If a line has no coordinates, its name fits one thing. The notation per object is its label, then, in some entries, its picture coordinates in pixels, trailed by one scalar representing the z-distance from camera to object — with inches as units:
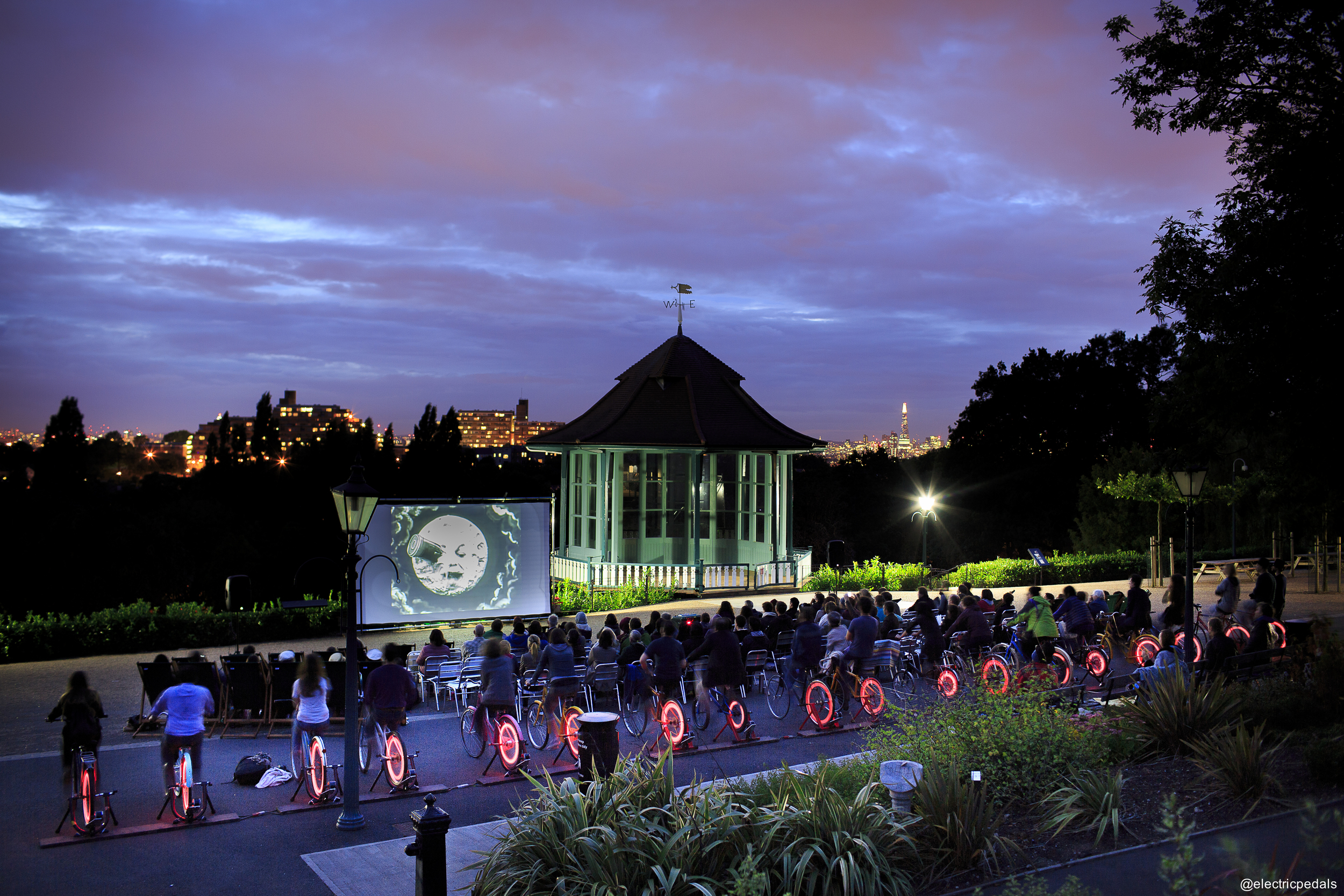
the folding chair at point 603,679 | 452.4
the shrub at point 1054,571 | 1011.3
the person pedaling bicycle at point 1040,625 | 517.0
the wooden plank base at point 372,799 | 345.7
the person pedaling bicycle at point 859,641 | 471.2
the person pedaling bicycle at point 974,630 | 525.3
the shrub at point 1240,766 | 273.0
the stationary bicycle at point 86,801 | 313.9
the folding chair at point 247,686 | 458.9
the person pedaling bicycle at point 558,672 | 421.4
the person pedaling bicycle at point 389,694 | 377.7
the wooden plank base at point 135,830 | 305.4
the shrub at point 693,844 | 229.6
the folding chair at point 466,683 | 484.4
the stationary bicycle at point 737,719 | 434.0
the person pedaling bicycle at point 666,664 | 428.5
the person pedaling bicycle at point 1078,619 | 547.8
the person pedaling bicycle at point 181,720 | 337.1
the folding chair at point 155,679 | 451.5
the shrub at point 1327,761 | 274.5
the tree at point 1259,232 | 462.9
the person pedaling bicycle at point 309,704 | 367.2
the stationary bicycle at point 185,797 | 327.9
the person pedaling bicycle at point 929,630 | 532.4
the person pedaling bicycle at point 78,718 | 336.2
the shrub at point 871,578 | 954.7
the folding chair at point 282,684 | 461.7
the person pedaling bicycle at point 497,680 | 396.5
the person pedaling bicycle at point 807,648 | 483.8
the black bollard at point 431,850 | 245.1
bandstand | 967.0
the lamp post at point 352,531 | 341.1
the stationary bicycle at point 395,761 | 369.4
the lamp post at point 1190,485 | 506.3
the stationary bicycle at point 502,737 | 385.7
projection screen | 712.4
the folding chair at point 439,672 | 496.7
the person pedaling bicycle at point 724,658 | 442.3
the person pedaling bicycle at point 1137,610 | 593.6
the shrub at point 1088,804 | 256.8
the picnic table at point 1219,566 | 986.7
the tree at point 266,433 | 2038.6
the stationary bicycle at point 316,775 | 354.9
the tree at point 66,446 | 1520.7
